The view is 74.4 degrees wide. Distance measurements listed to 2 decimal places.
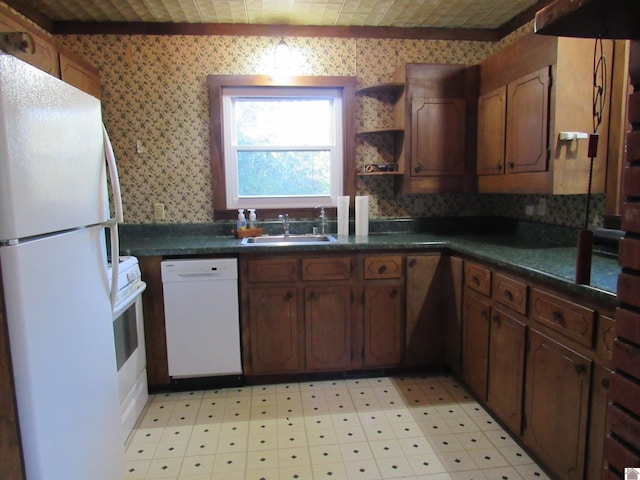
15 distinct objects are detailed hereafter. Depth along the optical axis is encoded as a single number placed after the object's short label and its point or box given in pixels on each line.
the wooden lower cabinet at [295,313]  2.69
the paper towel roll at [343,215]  3.14
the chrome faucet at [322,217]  3.21
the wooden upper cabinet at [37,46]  1.99
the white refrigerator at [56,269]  1.08
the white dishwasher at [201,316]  2.61
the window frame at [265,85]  3.05
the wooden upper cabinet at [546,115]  2.19
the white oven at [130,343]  2.13
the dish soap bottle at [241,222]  3.08
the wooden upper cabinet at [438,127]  2.98
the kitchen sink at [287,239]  2.98
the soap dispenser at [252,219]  3.11
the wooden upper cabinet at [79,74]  2.47
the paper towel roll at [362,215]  3.12
